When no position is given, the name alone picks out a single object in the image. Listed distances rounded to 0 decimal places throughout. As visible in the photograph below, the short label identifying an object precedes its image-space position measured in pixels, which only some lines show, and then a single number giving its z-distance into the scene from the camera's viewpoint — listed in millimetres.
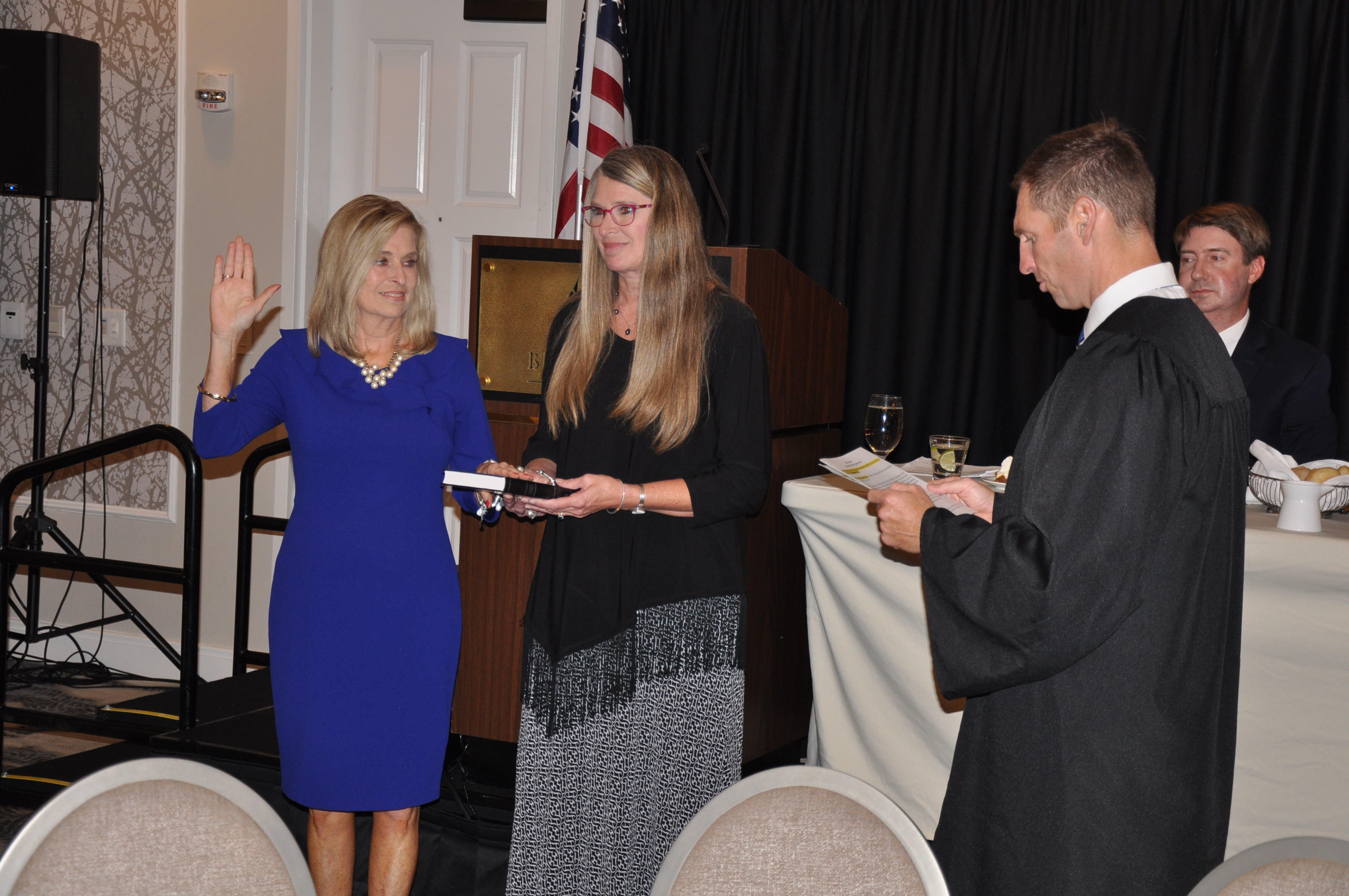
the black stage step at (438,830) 2707
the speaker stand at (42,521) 3949
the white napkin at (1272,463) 2492
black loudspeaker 3957
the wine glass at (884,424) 2633
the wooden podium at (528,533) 2812
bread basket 2504
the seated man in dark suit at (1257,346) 3131
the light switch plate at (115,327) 4648
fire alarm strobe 4344
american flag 3867
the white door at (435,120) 4289
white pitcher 2301
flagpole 3887
